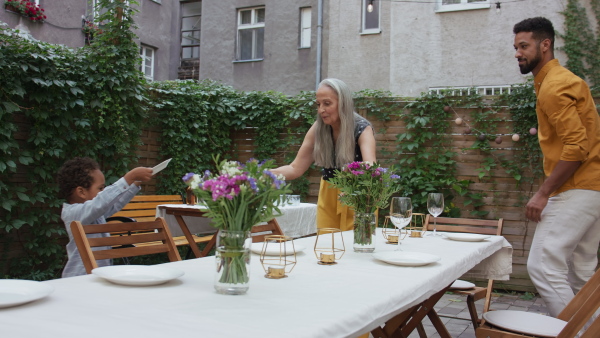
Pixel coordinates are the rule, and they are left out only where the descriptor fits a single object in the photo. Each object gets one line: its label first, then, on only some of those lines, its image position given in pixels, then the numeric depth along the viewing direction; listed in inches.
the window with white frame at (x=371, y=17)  436.8
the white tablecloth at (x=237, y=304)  41.6
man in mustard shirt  104.7
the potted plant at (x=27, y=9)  429.4
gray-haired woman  118.4
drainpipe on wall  493.7
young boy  104.6
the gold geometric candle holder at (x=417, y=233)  121.1
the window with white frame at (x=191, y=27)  711.1
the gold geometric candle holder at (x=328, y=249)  77.1
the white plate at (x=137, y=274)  56.8
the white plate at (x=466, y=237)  110.3
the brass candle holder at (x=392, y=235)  108.7
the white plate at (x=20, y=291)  45.9
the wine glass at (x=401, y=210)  98.1
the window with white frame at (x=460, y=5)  380.2
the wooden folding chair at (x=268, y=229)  107.7
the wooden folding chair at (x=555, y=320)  66.0
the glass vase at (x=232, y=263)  54.8
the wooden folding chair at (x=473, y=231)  121.9
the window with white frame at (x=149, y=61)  611.5
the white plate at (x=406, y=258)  75.7
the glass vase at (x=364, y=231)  90.7
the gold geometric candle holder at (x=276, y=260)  65.2
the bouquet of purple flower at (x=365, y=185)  88.5
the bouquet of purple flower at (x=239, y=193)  54.0
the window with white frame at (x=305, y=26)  518.0
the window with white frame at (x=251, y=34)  550.6
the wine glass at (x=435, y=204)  120.1
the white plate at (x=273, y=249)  80.3
